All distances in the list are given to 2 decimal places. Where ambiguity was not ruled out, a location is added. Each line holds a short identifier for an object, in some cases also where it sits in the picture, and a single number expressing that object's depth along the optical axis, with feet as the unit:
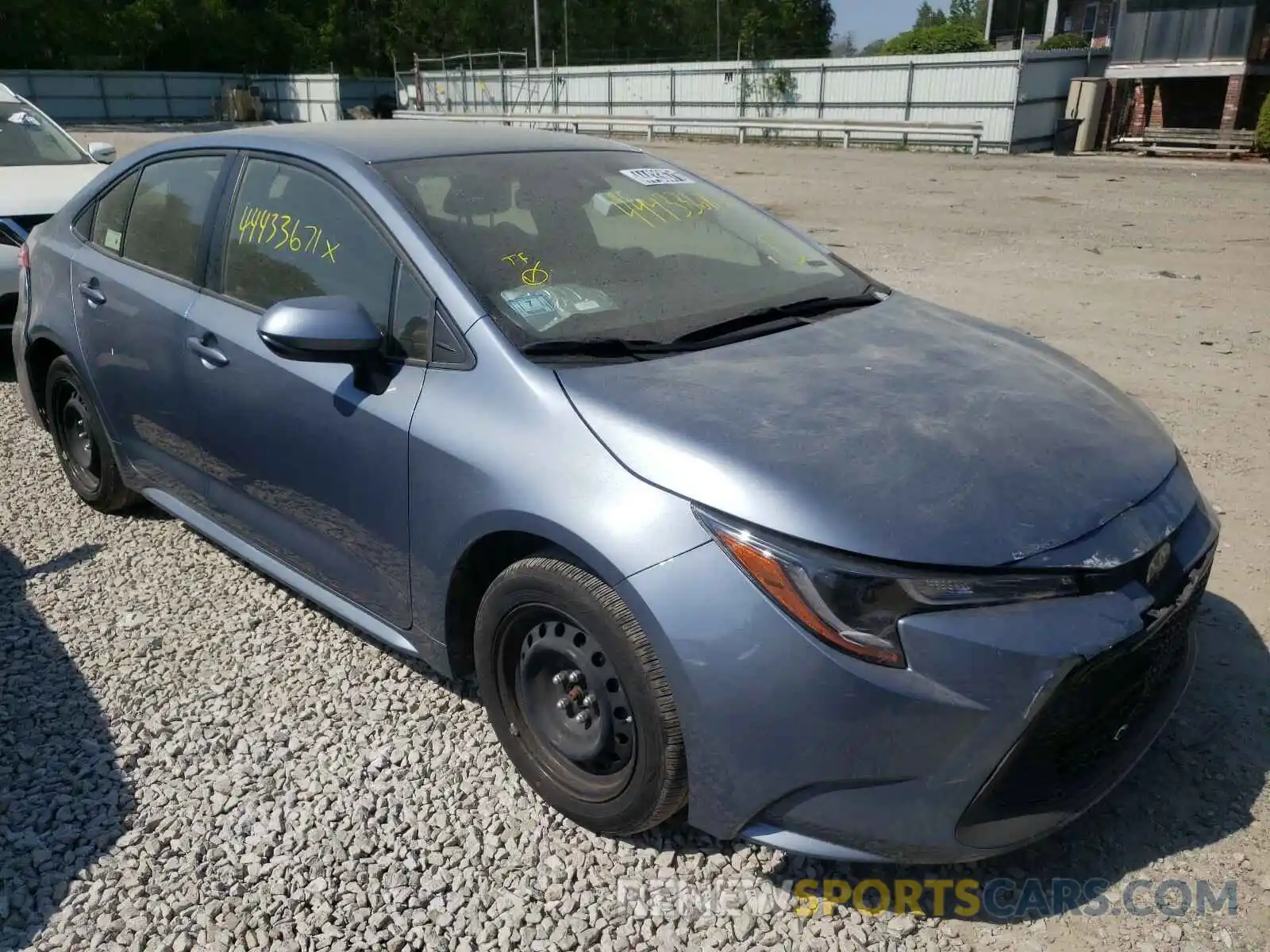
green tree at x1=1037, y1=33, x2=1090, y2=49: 112.98
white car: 21.02
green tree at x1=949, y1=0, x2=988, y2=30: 277.81
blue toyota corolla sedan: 7.05
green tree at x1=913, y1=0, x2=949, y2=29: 300.75
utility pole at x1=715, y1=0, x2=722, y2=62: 182.80
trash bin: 78.79
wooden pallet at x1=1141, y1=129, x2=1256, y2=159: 73.15
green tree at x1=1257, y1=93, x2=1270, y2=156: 69.72
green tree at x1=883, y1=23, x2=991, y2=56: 116.78
